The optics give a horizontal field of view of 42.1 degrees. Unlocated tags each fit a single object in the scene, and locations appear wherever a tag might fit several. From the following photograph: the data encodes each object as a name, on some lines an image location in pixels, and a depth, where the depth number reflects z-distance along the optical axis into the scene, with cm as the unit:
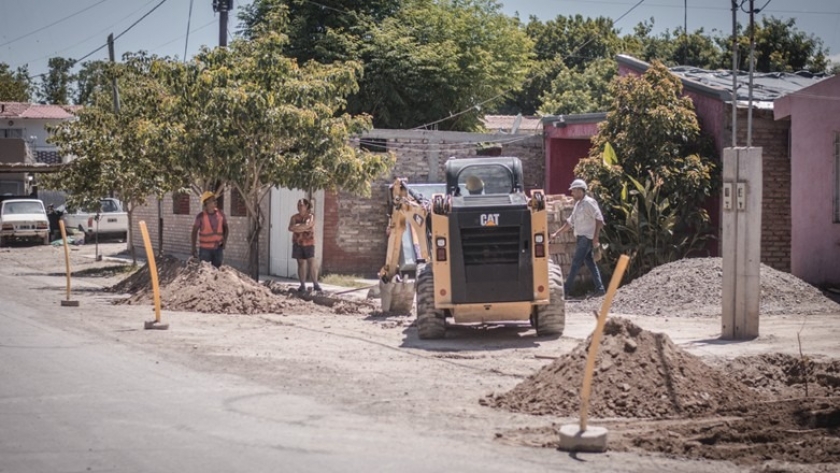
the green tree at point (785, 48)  4459
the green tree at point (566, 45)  6325
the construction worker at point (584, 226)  1769
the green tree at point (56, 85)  8755
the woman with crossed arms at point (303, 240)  2069
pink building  1856
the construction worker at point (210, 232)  1955
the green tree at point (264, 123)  2000
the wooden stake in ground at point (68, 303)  1814
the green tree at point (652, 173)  1961
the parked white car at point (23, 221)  4181
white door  2475
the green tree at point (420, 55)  3650
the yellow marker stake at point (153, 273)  1461
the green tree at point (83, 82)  3520
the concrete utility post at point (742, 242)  1334
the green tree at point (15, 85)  9238
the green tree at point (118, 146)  2520
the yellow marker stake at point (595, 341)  773
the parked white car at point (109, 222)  4181
